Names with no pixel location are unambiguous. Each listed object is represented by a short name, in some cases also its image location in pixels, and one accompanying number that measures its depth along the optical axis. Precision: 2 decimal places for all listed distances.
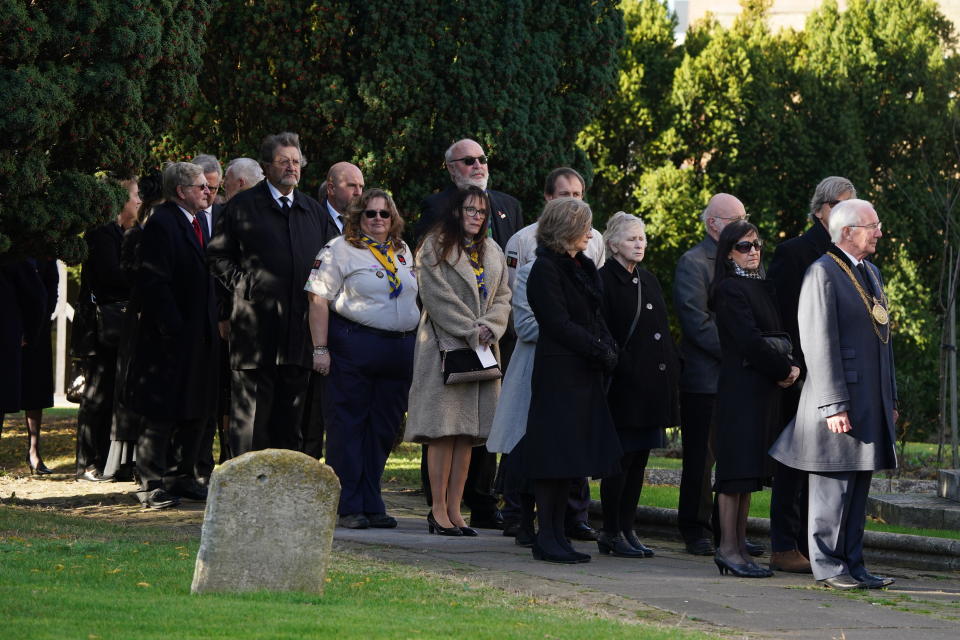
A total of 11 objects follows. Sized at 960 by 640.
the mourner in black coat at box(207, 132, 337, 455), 19.87
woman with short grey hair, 17.28
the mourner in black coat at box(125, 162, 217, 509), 20.67
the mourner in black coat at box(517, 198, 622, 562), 16.22
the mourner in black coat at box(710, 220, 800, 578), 16.00
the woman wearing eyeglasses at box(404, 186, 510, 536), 18.19
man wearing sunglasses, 19.70
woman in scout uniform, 18.53
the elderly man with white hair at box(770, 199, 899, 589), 15.48
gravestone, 12.62
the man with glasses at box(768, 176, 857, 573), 16.78
